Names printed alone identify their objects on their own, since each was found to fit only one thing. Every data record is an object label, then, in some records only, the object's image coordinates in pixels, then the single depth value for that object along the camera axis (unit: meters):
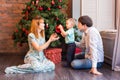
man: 3.55
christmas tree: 4.48
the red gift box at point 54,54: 4.40
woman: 3.49
